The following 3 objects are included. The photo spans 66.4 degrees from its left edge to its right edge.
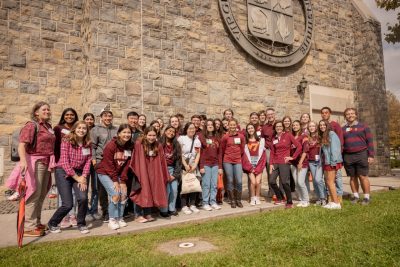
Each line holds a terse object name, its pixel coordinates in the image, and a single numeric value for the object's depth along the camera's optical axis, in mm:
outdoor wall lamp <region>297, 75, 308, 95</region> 9656
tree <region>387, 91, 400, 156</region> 23969
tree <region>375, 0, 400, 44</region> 10734
